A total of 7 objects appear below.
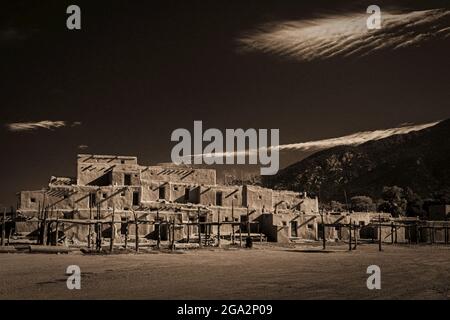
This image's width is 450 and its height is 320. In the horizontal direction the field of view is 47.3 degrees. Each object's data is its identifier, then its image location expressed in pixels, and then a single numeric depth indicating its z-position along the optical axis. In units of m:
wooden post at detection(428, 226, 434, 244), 50.36
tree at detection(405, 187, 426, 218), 76.89
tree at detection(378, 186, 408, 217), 80.44
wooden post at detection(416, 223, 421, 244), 50.56
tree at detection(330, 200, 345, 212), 87.40
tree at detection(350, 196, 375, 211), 86.95
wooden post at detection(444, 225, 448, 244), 51.00
